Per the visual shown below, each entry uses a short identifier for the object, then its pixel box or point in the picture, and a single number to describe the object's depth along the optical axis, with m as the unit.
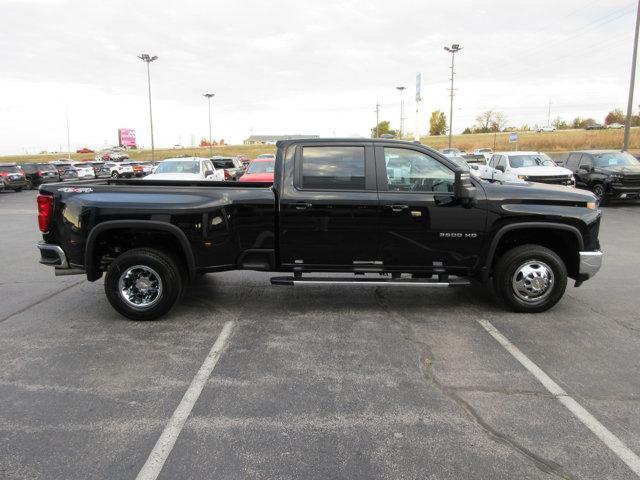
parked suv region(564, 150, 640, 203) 16.48
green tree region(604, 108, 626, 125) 116.56
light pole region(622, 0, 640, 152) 23.12
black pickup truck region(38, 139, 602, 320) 5.34
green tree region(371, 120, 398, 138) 112.97
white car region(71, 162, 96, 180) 37.12
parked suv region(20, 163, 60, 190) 32.31
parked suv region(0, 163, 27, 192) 27.70
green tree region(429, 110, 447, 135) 119.31
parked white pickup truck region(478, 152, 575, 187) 17.12
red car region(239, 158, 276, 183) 15.77
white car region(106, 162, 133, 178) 38.88
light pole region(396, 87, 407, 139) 84.19
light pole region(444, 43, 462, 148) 51.59
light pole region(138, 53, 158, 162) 47.88
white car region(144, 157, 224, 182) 17.09
